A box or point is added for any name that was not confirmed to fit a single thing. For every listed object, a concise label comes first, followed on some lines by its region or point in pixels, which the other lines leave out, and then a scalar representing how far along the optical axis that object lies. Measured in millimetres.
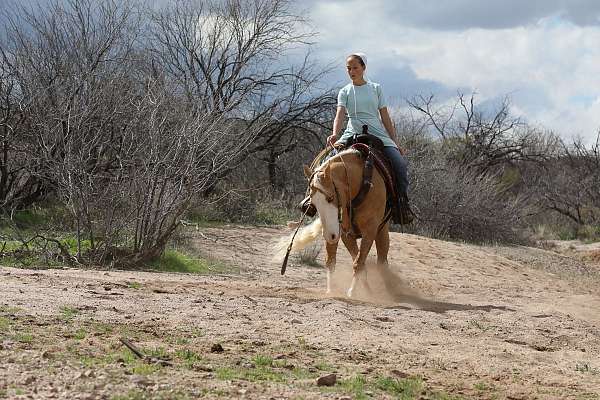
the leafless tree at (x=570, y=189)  61470
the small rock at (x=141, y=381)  8088
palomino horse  15419
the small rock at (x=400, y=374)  9855
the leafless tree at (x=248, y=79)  40089
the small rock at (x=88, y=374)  8182
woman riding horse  16665
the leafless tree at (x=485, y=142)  61110
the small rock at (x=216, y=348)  10131
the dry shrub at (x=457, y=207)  40706
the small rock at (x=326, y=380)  8917
